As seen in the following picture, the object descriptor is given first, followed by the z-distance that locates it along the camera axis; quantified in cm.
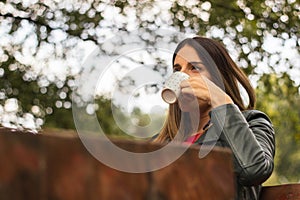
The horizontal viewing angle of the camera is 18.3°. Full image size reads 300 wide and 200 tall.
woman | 246
